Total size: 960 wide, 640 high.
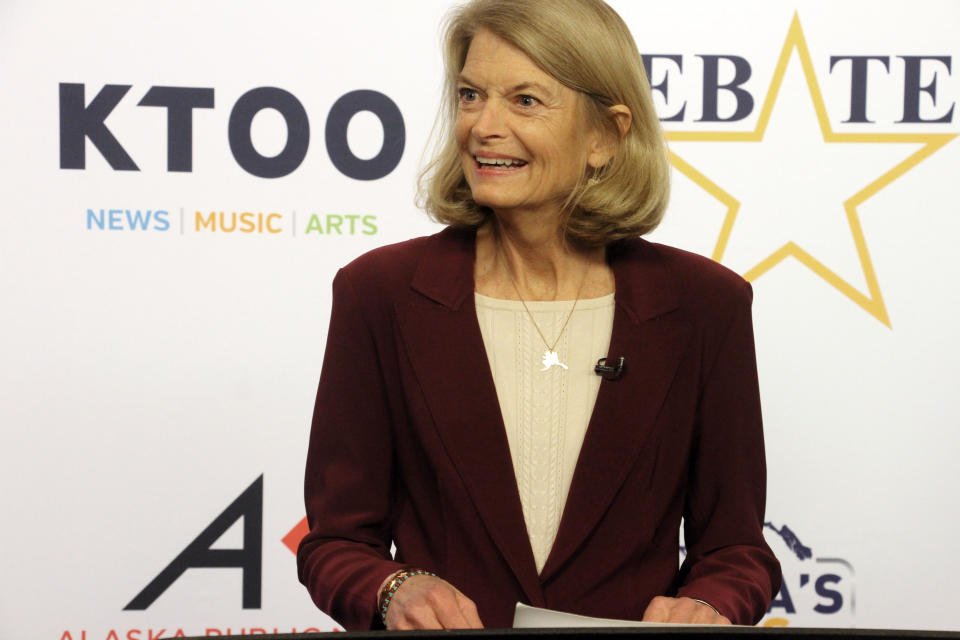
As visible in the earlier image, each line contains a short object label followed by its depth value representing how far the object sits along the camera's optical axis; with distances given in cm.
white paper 412
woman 449
